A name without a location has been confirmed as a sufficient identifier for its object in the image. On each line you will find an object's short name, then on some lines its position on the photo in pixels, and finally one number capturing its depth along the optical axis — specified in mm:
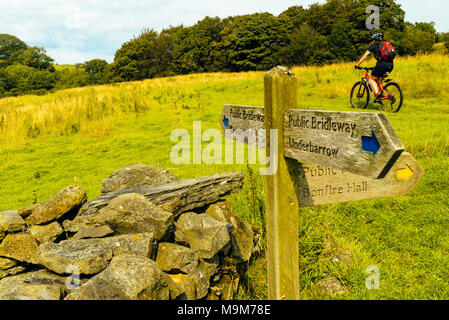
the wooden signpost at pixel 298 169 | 2117
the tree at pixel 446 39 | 38569
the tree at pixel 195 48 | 56312
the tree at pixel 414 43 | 39012
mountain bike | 12273
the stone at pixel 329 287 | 3932
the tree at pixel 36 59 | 73375
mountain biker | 11727
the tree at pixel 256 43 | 52094
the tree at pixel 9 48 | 81875
